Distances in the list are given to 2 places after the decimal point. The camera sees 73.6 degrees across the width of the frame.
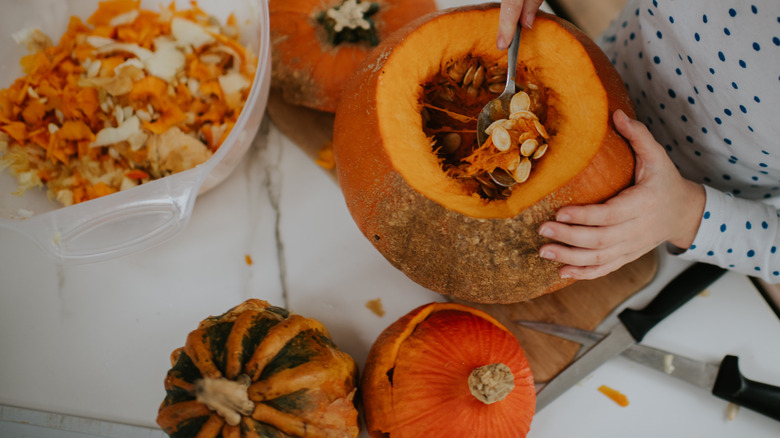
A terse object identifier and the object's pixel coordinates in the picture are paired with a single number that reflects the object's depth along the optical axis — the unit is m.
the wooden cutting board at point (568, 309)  0.72
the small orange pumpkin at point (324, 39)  0.77
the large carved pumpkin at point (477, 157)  0.53
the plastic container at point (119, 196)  0.64
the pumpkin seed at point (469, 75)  0.61
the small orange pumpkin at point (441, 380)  0.59
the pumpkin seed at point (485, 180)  0.58
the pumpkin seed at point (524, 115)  0.56
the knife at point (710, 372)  0.67
